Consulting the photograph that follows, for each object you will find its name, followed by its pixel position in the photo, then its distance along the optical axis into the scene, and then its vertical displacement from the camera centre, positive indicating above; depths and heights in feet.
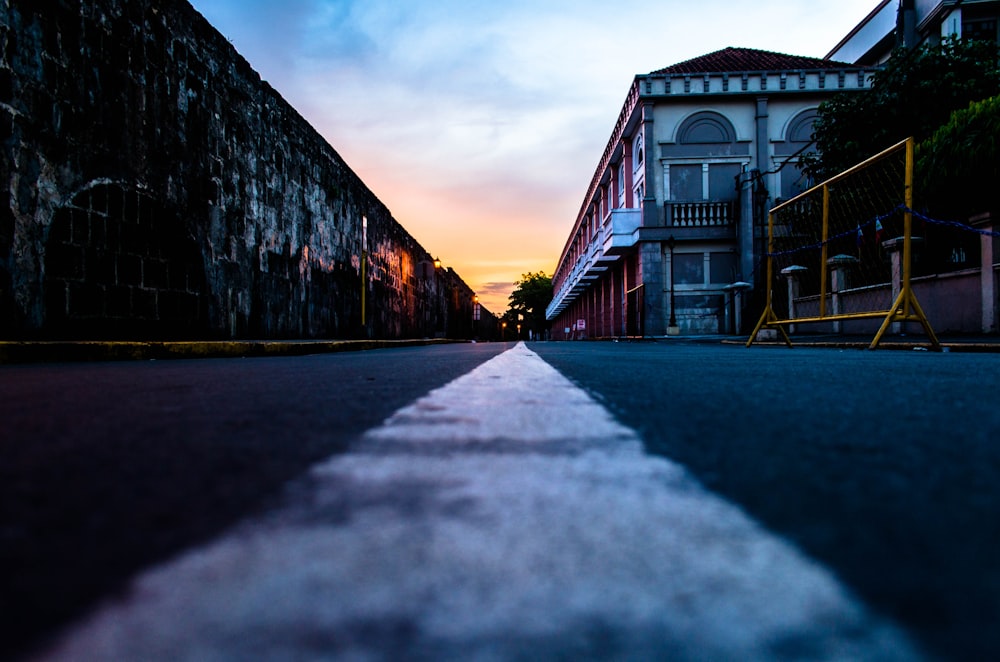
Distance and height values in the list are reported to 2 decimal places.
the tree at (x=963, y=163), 29.30 +8.49
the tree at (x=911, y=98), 44.73 +17.97
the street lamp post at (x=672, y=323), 56.85 +0.24
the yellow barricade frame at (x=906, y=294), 15.88 +0.83
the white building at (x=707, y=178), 59.31 +15.75
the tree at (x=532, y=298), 241.14 +12.28
